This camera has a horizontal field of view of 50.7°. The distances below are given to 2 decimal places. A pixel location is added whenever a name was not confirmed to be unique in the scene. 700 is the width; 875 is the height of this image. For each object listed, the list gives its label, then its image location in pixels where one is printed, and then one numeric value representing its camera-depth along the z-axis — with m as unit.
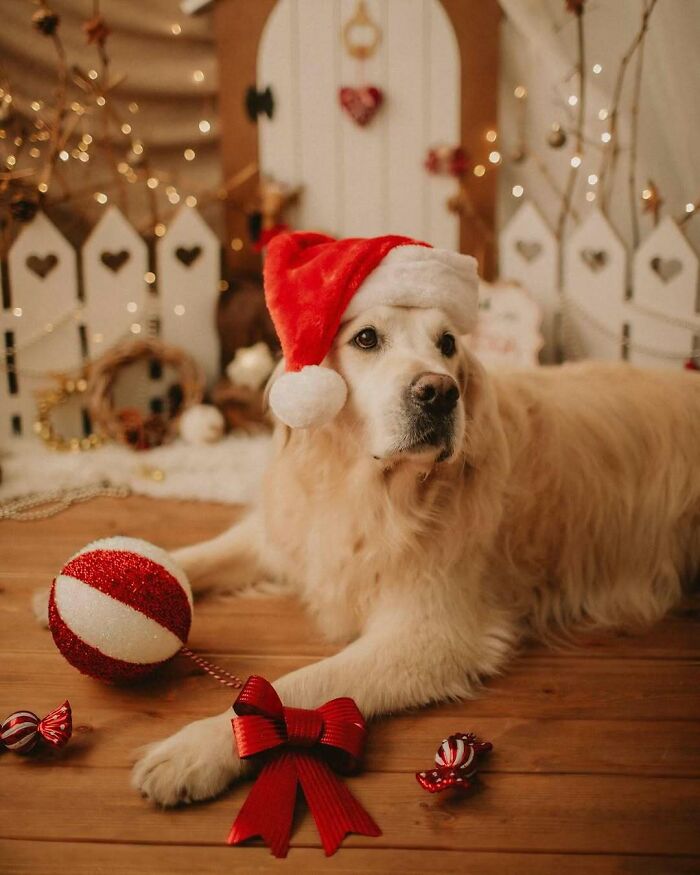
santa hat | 1.52
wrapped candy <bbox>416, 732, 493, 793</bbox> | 1.29
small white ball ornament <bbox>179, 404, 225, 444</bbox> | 3.33
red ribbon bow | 1.21
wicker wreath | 3.35
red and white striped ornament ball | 1.48
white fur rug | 2.89
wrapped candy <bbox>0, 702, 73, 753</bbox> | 1.35
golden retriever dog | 1.53
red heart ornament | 3.55
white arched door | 3.56
